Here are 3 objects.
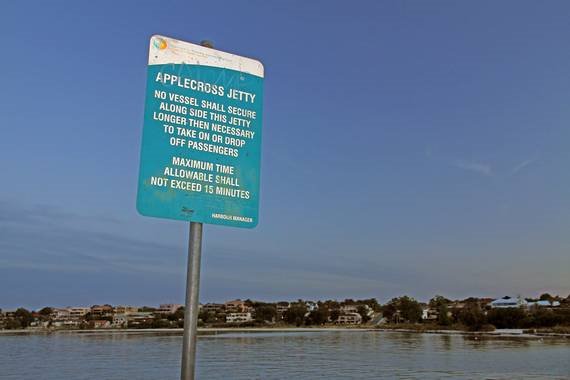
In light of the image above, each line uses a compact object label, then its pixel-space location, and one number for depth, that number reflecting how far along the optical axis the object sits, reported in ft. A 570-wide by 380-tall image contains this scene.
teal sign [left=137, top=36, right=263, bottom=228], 10.66
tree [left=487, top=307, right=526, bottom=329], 368.89
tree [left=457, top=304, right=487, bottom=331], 385.09
